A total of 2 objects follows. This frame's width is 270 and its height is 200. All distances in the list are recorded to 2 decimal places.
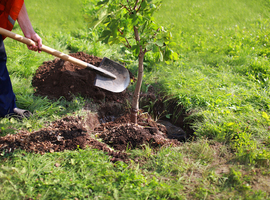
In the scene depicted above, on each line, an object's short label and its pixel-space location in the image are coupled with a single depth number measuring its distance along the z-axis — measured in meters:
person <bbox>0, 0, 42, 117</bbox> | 2.44
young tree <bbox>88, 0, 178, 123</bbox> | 2.15
